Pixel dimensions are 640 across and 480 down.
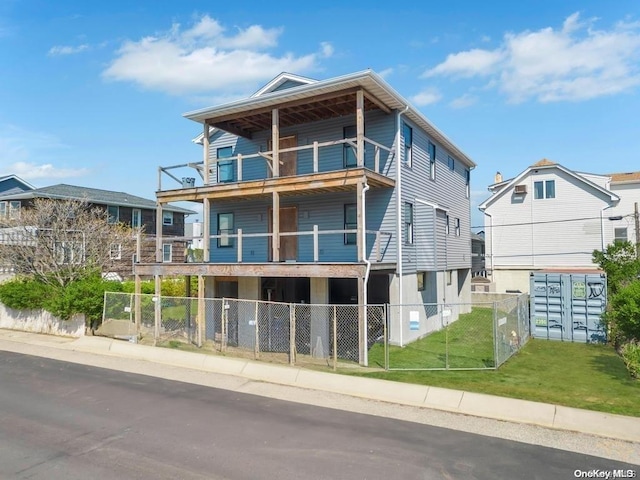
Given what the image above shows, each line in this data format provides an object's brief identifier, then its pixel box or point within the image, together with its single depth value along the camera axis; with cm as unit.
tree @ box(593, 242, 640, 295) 1634
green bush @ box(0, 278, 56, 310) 1939
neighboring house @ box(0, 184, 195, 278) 3275
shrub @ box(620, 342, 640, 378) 1108
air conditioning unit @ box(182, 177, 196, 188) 1750
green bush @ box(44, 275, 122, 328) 1756
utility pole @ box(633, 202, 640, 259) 2599
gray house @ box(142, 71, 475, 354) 1457
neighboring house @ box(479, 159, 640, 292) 2968
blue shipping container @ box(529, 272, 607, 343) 1638
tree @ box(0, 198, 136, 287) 2003
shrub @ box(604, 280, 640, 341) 1212
